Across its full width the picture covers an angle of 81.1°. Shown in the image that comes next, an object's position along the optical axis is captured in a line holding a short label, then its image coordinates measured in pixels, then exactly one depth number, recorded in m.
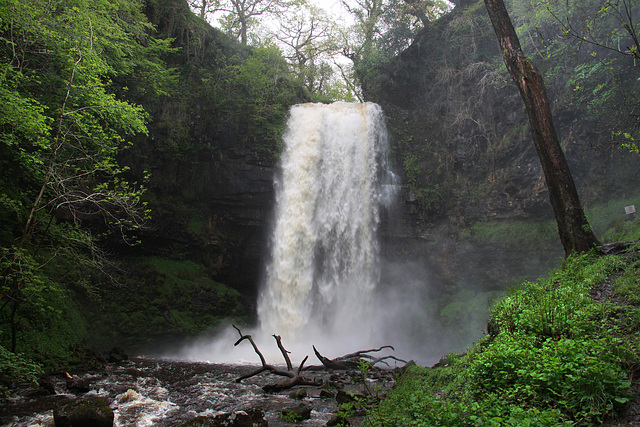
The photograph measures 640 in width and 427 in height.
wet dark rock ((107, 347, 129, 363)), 10.50
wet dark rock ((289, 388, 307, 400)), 7.12
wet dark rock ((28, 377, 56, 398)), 6.88
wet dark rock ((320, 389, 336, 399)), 7.05
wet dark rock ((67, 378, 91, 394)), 7.28
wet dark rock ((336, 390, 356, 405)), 6.12
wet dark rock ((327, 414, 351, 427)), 5.33
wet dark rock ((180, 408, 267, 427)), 4.98
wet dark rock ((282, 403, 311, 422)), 5.75
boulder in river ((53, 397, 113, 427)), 5.15
